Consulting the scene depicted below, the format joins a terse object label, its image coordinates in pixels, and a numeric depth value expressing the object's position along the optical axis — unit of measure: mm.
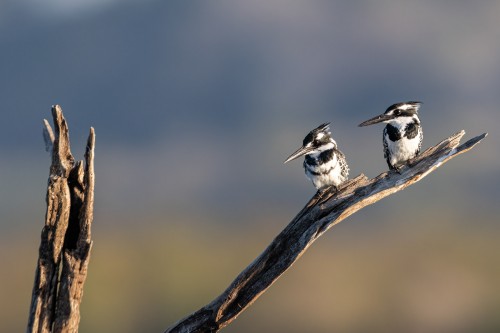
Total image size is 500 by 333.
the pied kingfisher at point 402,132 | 13055
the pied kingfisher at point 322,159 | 12992
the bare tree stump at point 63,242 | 10336
